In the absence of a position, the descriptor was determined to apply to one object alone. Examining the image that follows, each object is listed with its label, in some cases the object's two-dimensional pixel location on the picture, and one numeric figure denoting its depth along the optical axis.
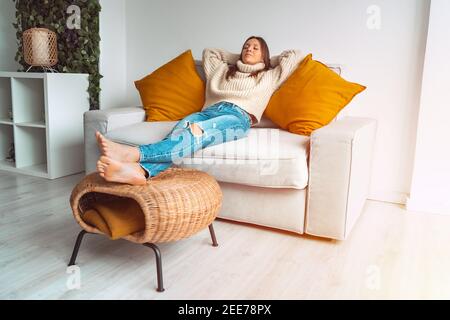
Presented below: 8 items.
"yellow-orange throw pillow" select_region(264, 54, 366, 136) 2.21
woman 1.82
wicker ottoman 1.47
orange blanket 1.51
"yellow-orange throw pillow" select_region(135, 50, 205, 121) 2.64
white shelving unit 2.92
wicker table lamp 2.99
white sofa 1.88
